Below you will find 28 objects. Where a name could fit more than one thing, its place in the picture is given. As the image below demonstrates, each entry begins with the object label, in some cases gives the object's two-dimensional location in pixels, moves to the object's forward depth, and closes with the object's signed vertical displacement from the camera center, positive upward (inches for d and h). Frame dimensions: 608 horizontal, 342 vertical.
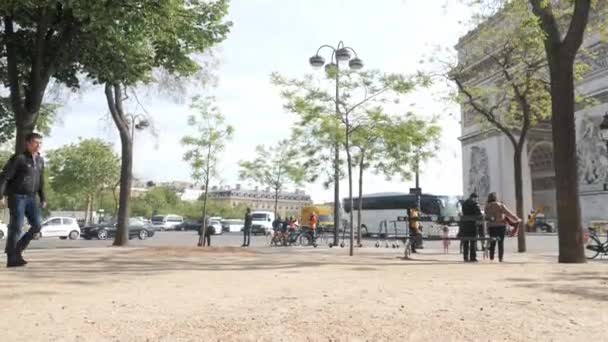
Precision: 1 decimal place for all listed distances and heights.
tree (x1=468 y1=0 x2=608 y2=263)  442.3 +99.0
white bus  1492.4 +84.9
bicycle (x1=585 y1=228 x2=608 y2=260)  621.9 -5.1
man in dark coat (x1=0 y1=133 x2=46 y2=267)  312.8 +21.4
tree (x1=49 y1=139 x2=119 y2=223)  2266.2 +261.1
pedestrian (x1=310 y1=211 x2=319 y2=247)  953.2 +19.3
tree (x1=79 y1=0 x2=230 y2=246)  378.3 +148.5
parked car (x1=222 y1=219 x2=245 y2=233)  2532.0 +33.6
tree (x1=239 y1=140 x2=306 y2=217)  1995.6 +224.1
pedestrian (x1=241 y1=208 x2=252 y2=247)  1006.4 +20.2
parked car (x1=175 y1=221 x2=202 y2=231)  2771.7 +36.7
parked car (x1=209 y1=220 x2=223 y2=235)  2240.3 +22.5
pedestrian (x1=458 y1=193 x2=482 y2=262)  509.0 +11.7
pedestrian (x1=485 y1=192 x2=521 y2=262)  516.3 +19.0
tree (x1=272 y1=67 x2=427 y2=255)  690.2 +175.3
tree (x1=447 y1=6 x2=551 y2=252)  692.9 +218.1
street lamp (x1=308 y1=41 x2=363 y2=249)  717.3 +229.3
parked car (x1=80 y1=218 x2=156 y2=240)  1462.8 +0.2
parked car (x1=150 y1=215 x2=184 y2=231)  2815.0 +54.2
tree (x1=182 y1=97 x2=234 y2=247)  948.6 +152.9
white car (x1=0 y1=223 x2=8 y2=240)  1510.3 -5.0
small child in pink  756.0 -11.0
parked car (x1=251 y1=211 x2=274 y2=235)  2102.0 +46.3
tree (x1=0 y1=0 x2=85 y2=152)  386.0 +135.6
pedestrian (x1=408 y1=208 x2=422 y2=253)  658.8 +12.8
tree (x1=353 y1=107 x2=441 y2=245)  724.7 +147.2
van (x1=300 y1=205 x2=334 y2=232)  1859.3 +69.9
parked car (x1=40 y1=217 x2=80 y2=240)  1475.1 +3.6
